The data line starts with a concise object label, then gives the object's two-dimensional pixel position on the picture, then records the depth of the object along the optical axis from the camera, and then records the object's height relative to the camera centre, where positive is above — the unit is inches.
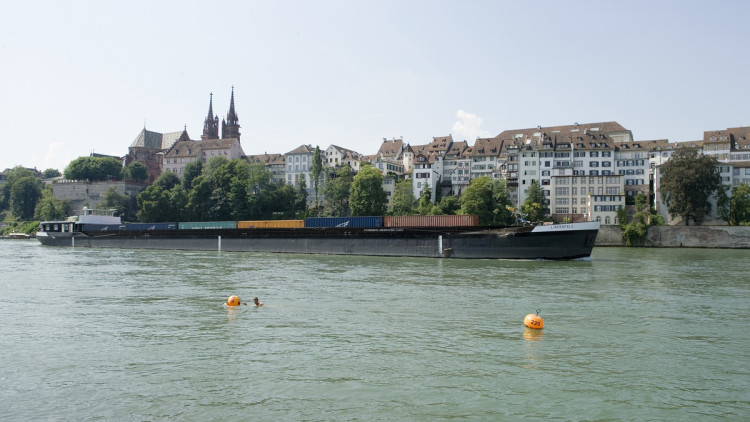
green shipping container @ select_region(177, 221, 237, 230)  2276.5 -44.0
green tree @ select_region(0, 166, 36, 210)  5142.7 +337.2
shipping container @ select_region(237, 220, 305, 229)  2075.2 -35.9
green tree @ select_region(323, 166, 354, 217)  3612.2 +153.7
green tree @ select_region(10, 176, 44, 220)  4859.7 +161.7
